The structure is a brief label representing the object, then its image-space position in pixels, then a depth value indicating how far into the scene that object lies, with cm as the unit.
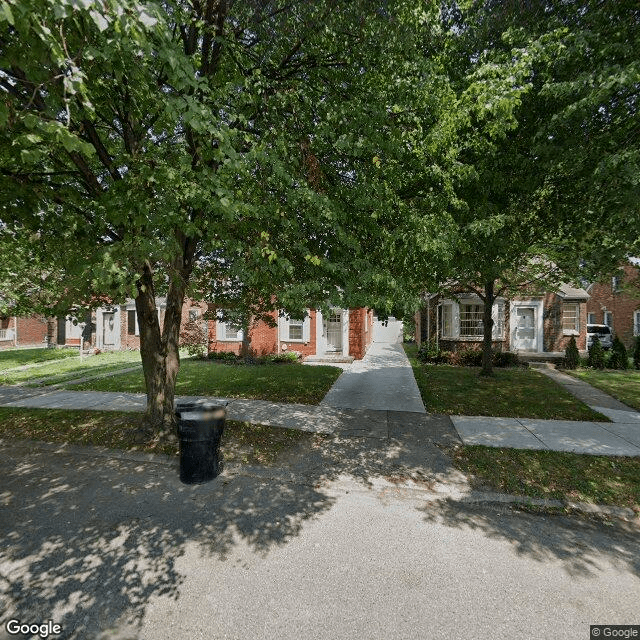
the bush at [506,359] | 1662
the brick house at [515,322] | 1872
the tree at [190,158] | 386
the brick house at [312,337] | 1886
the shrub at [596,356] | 1611
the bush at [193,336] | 1728
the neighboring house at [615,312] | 2491
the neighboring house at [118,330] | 2459
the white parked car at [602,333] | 2309
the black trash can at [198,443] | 516
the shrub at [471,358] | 1717
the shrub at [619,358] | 1585
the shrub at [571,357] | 1602
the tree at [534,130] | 495
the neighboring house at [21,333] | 2806
